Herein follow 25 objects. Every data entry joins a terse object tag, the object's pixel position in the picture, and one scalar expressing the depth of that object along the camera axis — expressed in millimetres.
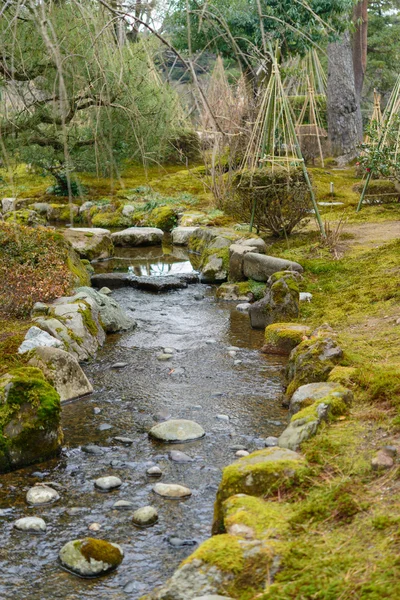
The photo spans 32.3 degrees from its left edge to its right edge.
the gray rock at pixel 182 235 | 11250
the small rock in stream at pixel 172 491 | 3410
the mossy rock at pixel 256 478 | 2805
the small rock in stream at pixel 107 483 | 3510
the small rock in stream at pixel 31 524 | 3145
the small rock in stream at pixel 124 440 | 4086
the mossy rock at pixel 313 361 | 4402
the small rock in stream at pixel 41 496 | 3406
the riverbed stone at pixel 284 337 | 5555
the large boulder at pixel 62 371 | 4809
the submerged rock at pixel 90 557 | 2783
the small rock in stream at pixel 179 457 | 3835
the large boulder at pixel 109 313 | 6559
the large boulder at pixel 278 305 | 6402
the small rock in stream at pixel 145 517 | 3150
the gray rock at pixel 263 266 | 7594
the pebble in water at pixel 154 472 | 3664
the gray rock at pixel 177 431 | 4078
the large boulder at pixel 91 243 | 10236
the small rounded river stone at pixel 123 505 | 3320
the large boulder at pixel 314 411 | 3307
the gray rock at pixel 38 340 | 5181
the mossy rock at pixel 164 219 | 12711
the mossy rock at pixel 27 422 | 3855
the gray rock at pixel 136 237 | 11383
